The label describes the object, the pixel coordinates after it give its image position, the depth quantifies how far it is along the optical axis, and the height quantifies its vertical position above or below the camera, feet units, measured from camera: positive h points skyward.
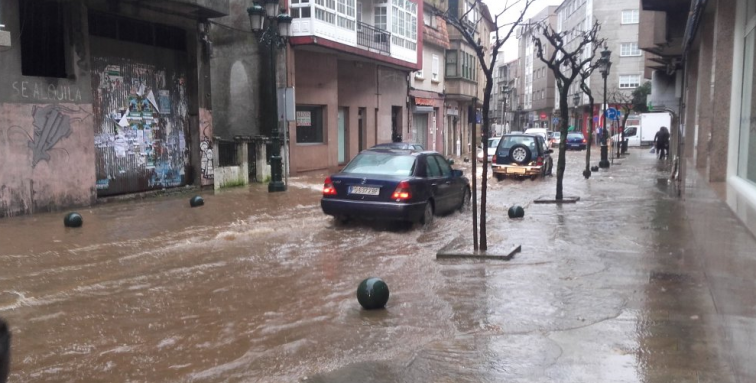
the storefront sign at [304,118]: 81.05 +1.49
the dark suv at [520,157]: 76.59 -3.17
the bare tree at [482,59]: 30.60 +3.35
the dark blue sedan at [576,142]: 172.14 -3.36
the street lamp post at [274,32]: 55.57 +8.37
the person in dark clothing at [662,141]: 118.42 -2.23
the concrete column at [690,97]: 44.57 +2.12
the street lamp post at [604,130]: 87.73 -0.20
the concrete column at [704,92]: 27.12 +1.48
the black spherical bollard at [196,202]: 49.24 -5.15
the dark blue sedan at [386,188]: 37.04 -3.27
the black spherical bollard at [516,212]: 44.01 -5.39
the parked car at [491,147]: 109.59 -2.90
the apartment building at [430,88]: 120.36 +7.82
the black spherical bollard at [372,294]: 21.47 -5.20
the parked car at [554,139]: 189.16 -2.94
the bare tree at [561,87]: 51.01 +3.36
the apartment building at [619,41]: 202.90 +26.45
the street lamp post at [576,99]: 232.12 +10.22
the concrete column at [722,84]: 20.92 +1.36
